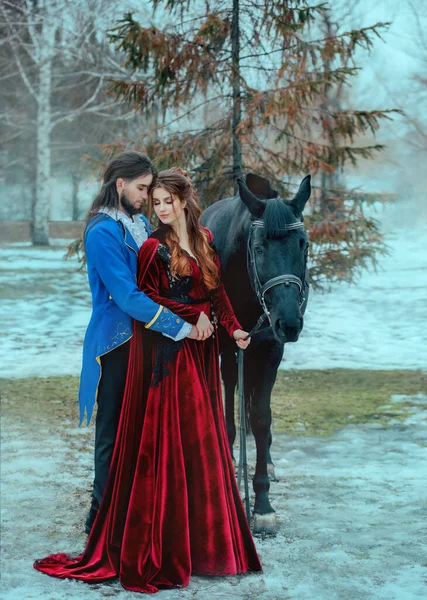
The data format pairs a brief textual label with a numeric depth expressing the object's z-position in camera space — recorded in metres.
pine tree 7.03
